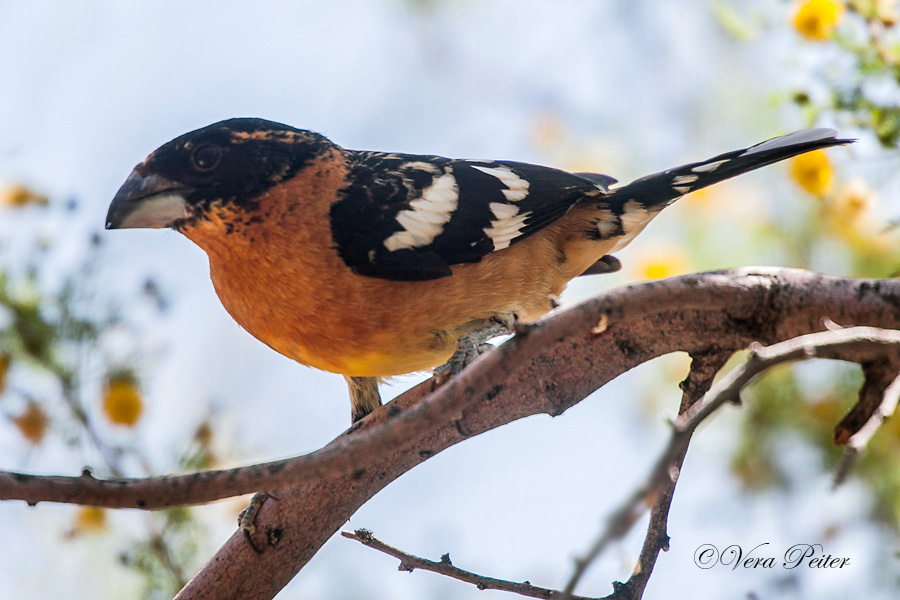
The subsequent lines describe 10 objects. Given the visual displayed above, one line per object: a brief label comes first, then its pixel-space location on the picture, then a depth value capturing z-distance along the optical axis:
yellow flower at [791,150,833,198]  6.12
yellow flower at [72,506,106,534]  6.14
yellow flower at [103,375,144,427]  6.16
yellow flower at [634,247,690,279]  7.58
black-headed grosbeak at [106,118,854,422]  5.65
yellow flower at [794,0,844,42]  5.75
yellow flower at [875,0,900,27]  5.69
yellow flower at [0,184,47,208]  6.60
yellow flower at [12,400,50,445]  6.07
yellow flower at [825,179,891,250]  6.21
